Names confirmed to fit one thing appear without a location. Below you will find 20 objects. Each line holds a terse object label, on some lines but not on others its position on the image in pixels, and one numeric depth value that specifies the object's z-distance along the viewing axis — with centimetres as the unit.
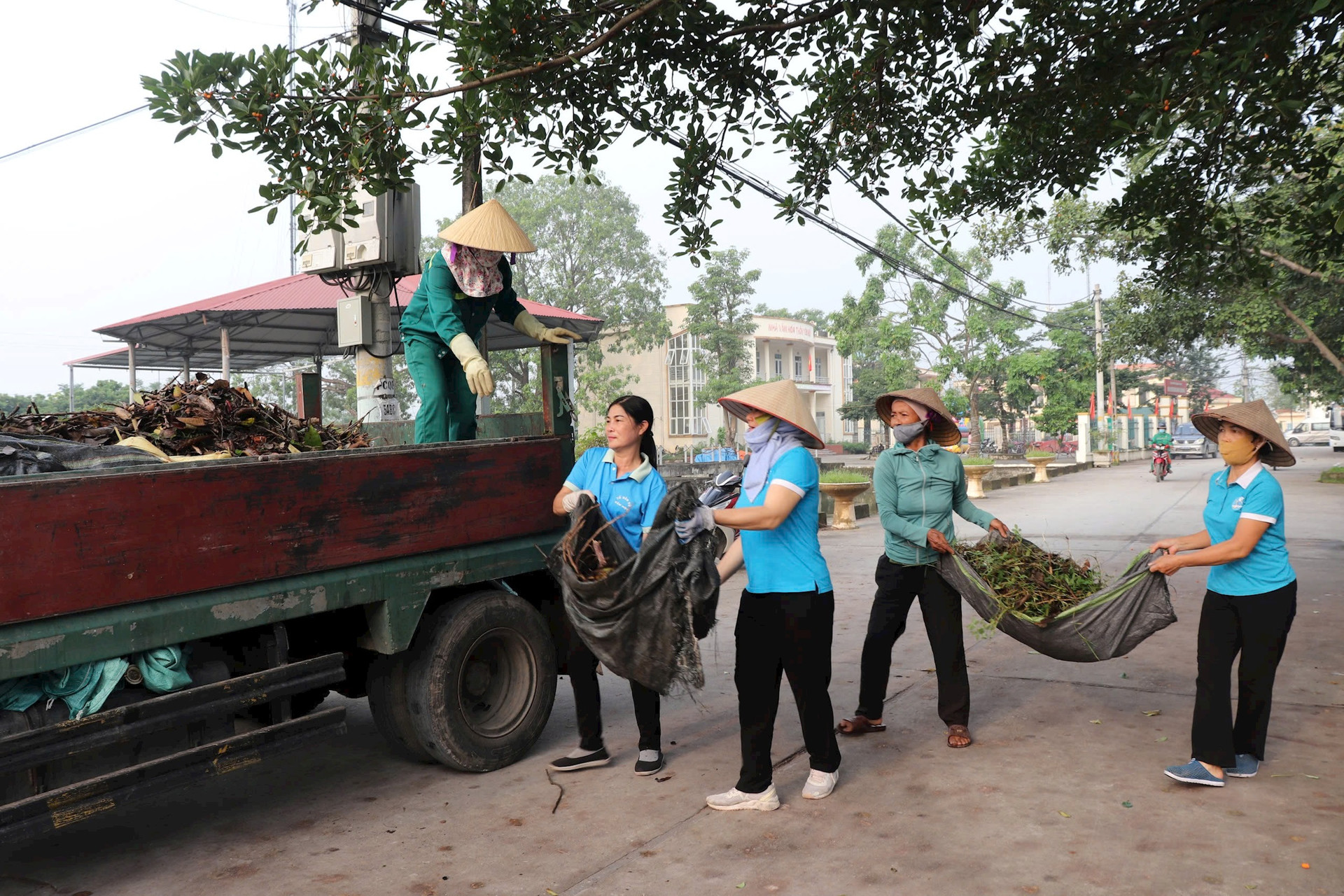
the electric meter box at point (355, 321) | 836
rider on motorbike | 2470
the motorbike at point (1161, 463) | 2459
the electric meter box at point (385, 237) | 812
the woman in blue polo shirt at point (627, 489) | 414
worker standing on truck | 485
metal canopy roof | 1326
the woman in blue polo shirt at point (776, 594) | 382
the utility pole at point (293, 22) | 2042
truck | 294
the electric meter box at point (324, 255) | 838
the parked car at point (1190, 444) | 4181
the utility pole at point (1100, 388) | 3750
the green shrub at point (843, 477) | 1528
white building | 4756
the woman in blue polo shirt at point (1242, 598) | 391
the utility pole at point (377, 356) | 840
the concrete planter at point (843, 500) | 1470
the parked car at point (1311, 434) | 6259
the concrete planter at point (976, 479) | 2047
